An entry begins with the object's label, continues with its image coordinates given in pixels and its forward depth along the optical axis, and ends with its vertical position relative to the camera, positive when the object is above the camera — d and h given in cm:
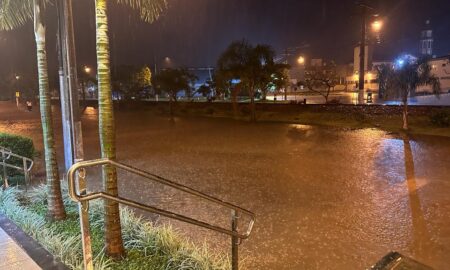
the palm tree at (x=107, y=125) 422 -28
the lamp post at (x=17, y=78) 5694 +355
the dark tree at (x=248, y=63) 2361 +213
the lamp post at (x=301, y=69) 6552 +482
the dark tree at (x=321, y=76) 3359 +185
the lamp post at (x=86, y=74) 4966 +358
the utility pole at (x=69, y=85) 484 +20
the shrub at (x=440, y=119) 1805 -118
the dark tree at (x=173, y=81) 3309 +155
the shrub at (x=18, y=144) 970 -112
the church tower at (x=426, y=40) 8475 +1228
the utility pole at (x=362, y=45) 2425 +326
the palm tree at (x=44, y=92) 571 +13
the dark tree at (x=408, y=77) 1748 +82
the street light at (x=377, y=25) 2325 +433
